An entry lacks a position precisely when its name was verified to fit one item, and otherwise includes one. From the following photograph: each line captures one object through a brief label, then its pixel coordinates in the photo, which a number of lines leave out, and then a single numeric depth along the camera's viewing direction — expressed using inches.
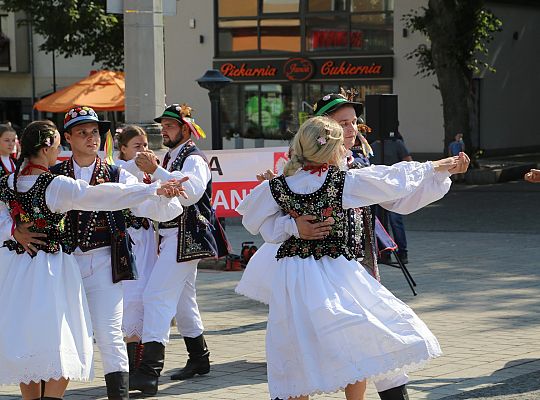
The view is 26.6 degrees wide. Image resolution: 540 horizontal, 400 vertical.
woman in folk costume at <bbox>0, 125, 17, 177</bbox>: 439.2
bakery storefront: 1413.6
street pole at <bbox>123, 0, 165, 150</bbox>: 448.8
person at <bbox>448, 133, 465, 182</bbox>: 1032.2
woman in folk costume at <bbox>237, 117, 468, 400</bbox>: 218.5
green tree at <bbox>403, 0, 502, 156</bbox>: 1072.8
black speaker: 535.8
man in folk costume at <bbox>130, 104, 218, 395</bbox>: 301.3
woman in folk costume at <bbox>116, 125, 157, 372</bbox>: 319.6
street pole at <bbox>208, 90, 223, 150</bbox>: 618.8
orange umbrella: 919.7
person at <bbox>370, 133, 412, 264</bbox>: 542.9
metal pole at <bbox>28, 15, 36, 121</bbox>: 1835.6
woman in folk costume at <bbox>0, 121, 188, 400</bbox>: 238.5
